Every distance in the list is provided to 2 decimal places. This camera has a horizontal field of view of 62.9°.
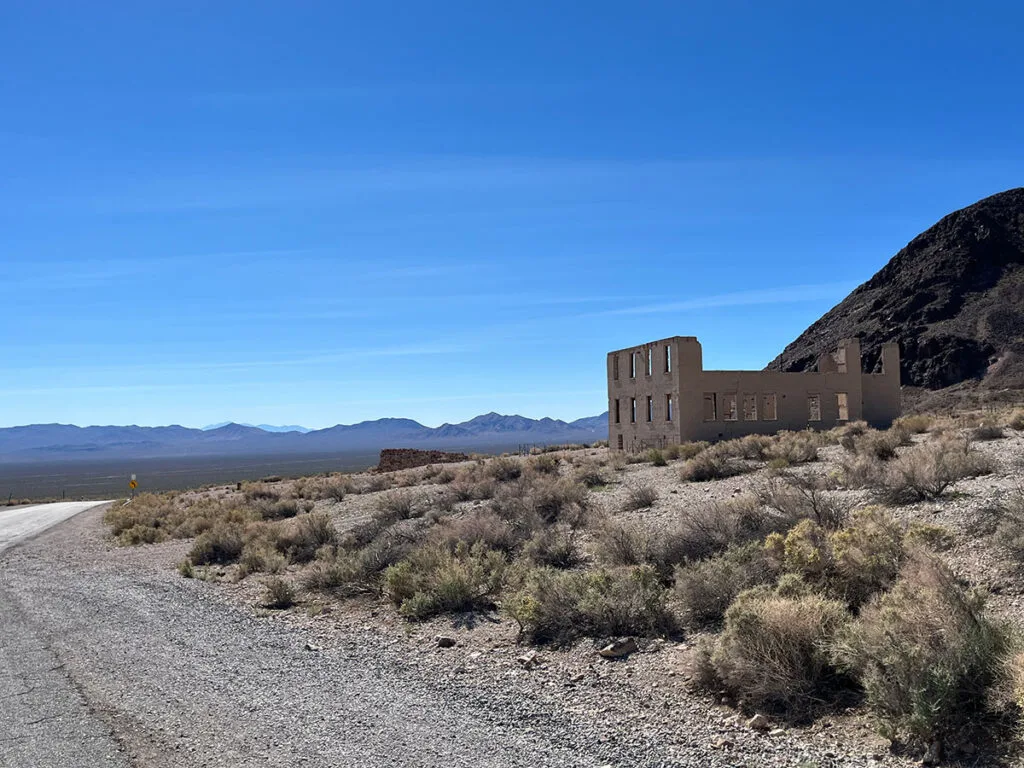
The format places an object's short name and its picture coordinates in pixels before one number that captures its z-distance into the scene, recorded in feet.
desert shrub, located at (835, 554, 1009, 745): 17.56
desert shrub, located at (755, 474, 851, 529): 34.68
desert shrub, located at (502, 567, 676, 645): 28.53
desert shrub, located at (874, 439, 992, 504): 39.50
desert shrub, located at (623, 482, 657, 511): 54.54
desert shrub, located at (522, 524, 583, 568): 40.11
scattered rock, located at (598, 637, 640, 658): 26.66
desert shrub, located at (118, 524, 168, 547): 75.28
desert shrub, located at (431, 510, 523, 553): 44.75
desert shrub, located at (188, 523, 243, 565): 57.93
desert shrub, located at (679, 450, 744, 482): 66.18
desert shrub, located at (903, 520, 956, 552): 27.73
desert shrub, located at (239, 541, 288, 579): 49.28
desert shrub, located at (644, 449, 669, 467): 87.77
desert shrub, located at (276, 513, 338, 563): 53.06
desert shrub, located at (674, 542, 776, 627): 27.94
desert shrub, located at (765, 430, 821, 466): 67.94
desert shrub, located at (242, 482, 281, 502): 106.11
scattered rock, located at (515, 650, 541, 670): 26.80
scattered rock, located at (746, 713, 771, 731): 19.88
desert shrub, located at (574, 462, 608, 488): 71.92
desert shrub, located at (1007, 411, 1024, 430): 80.43
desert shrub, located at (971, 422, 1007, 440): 69.92
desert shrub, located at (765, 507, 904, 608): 25.55
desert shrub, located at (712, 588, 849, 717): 20.75
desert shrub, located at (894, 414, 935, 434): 84.95
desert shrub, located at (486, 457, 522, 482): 84.64
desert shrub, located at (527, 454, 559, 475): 87.15
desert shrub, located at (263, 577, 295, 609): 39.72
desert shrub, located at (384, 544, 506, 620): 34.88
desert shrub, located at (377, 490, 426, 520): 64.28
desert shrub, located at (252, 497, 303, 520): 82.48
